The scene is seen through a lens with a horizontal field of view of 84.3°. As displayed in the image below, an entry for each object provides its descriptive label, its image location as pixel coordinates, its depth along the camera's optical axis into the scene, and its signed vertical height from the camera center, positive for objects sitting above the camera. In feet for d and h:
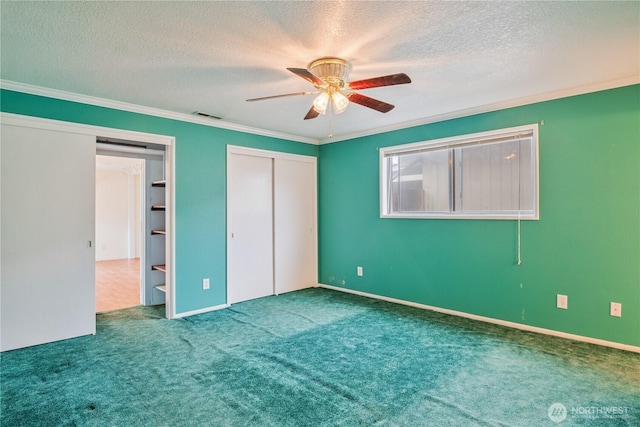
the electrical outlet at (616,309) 9.85 -2.70
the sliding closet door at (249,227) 14.90 -0.60
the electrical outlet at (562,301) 10.70 -2.69
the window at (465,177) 11.66 +1.37
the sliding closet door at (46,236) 9.93 -0.65
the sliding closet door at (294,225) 16.72 -0.55
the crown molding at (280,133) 9.89 +3.59
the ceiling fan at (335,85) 8.20 +3.01
